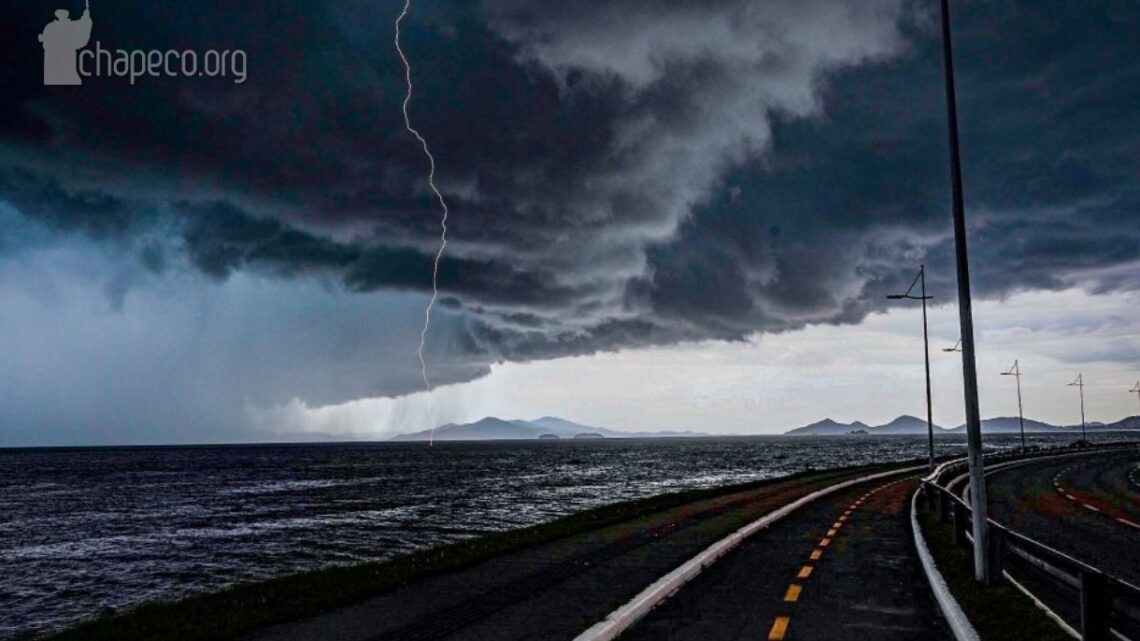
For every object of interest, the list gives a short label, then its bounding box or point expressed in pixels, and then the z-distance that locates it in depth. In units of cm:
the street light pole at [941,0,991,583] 1278
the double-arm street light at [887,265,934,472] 4059
